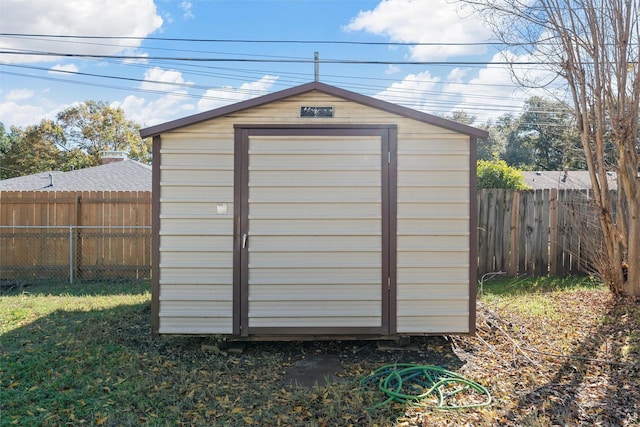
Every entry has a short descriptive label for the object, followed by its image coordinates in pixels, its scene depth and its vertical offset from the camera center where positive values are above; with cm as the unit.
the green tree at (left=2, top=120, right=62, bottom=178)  2203 +267
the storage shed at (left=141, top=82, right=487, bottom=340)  421 -18
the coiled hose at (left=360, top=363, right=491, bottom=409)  310 -137
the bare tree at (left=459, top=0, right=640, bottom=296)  530 +132
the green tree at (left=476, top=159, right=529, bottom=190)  866 +62
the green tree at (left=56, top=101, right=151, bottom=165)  2252 +401
